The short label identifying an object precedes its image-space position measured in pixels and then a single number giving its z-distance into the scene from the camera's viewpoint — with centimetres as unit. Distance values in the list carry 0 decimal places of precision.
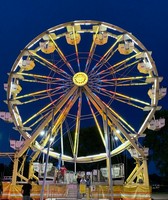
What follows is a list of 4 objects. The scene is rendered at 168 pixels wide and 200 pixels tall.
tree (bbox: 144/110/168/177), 4894
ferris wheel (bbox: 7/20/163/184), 2794
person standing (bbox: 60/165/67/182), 2844
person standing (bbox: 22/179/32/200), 1568
